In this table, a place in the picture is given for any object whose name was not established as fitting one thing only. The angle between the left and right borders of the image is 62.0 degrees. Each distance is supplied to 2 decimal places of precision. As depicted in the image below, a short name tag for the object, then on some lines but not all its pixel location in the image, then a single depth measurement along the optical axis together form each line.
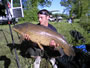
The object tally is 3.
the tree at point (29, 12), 8.89
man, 1.40
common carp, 1.21
